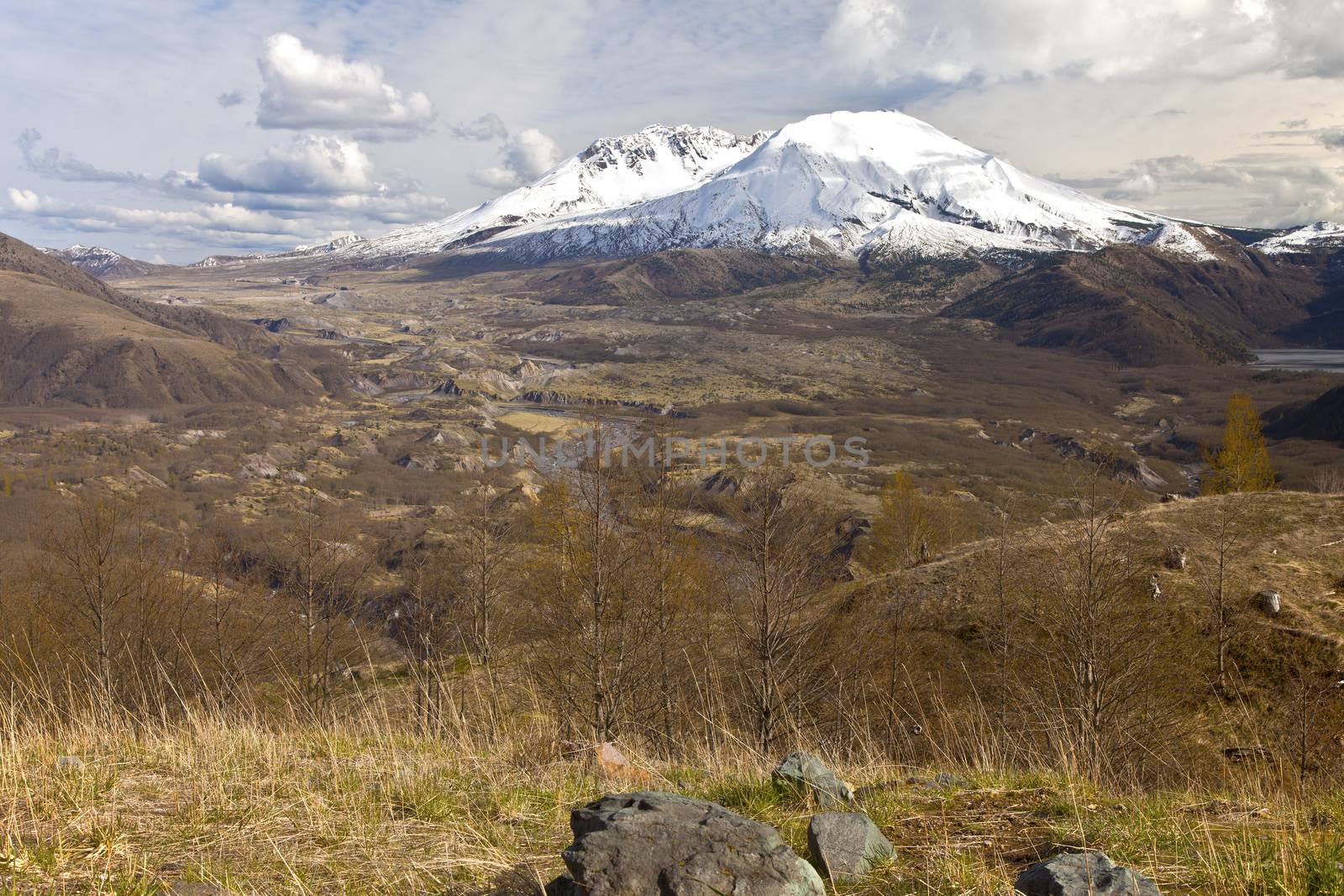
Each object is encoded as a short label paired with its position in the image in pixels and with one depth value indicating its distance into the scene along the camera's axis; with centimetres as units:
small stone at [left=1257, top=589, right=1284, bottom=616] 2027
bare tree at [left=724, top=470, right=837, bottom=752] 1480
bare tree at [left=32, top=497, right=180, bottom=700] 2125
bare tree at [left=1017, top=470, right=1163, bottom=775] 1357
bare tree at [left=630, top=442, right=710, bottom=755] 1777
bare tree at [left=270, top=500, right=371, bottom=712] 2497
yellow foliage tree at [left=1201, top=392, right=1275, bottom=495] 5203
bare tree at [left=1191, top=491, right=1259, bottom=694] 1964
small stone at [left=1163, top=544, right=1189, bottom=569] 2333
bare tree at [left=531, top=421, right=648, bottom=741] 1554
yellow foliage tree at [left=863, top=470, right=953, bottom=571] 4328
